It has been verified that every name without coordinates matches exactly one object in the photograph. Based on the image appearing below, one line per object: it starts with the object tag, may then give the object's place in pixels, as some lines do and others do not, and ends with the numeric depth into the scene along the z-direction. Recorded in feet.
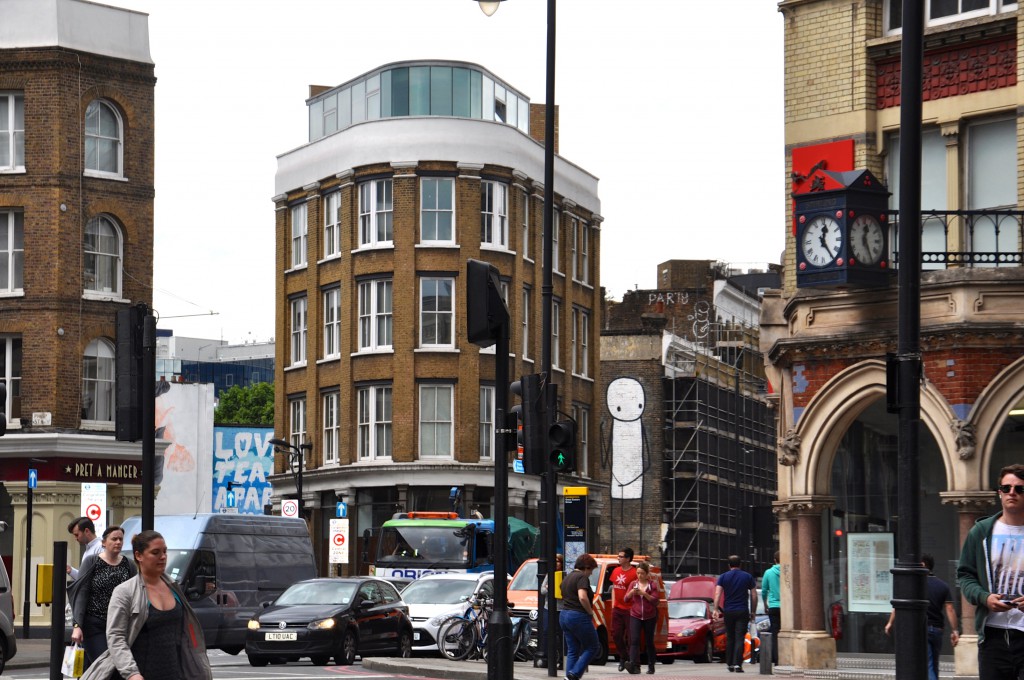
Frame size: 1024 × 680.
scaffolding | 261.65
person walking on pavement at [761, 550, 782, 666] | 96.02
